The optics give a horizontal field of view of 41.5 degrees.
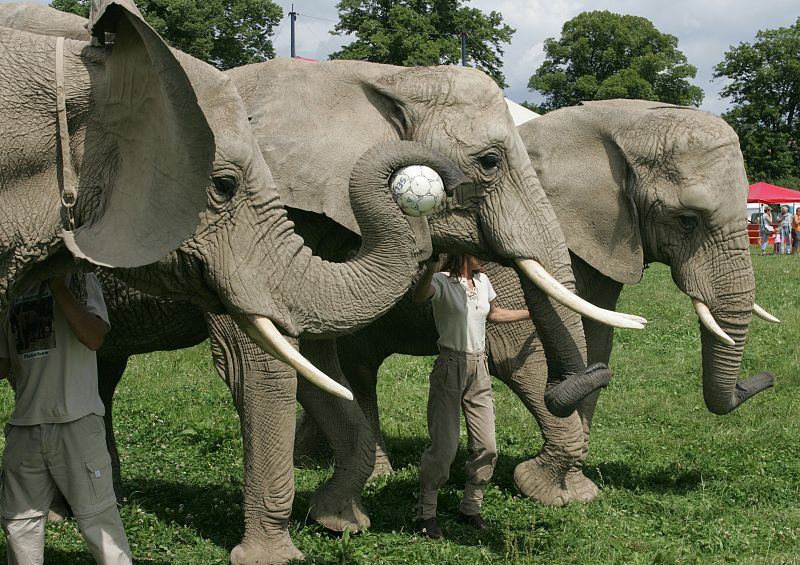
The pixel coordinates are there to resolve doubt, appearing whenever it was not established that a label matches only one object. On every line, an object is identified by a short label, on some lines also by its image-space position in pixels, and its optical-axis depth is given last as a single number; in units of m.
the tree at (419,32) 37.34
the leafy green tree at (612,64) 50.50
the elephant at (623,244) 6.28
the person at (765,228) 26.94
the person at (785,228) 26.61
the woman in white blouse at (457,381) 5.38
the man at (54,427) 3.80
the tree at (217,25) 32.38
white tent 19.56
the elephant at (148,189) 2.98
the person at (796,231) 25.34
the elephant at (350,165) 5.18
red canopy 30.69
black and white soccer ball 4.17
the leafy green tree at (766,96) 51.06
